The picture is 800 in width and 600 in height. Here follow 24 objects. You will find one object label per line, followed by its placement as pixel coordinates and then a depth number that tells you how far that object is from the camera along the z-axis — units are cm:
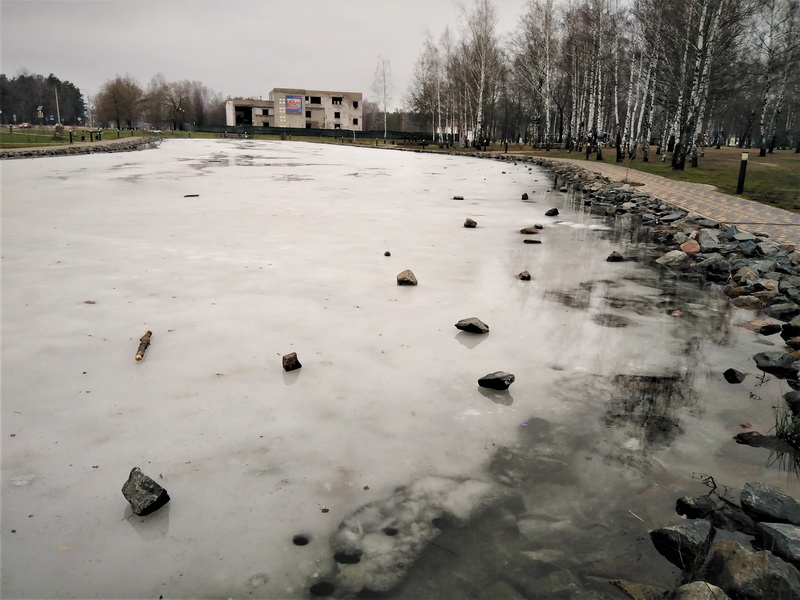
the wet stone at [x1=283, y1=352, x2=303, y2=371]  392
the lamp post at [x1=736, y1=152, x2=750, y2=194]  1435
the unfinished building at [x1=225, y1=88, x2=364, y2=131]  9250
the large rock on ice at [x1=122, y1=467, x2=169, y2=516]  246
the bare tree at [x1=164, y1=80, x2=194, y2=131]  10300
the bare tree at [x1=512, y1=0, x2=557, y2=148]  3744
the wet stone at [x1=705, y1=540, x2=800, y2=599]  193
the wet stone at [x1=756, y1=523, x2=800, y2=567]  216
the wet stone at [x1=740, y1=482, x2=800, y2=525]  243
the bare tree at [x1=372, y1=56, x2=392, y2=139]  7075
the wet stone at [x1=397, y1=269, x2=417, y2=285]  606
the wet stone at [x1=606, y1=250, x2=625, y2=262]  771
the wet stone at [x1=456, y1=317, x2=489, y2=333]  472
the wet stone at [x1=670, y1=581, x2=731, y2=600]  189
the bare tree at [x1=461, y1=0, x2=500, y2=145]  4191
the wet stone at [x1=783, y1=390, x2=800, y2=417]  352
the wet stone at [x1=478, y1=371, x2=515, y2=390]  374
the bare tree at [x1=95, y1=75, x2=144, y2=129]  8650
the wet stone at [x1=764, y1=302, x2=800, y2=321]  544
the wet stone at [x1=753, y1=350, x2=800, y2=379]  414
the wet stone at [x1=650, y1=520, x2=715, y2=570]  223
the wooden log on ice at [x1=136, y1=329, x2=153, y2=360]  406
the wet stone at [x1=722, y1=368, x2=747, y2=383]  401
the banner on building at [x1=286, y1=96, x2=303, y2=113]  9212
